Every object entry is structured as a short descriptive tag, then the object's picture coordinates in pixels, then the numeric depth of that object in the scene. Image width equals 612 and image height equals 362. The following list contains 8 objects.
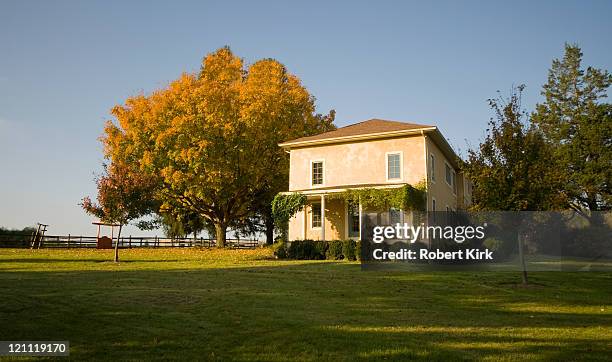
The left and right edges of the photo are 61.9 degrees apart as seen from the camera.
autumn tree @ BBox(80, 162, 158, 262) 25.25
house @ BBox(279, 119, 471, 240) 28.38
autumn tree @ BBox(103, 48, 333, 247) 36.22
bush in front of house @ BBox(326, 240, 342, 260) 25.92
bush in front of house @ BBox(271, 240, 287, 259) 27.59
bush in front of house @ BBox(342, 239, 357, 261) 25.17
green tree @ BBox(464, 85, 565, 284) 17.52
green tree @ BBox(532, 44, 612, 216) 43.28
